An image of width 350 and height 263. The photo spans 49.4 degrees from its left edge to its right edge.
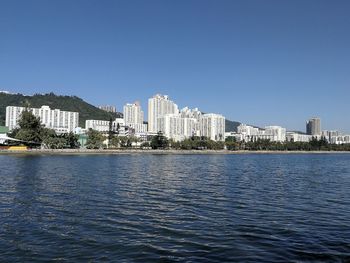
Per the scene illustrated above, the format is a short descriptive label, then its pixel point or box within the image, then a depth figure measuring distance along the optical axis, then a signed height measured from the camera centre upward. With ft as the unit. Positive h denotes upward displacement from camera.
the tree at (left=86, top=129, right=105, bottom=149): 564.18 +11.28
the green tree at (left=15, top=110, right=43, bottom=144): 457.68 +25.57
